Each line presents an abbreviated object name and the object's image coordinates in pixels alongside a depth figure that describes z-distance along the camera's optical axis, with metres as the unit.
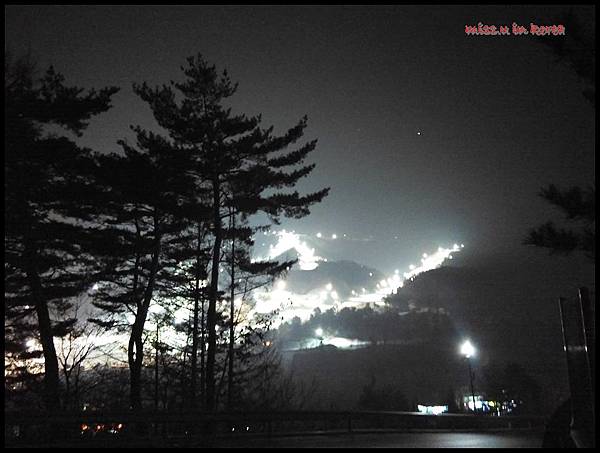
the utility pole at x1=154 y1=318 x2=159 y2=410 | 20.55
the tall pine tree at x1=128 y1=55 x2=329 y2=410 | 17.03
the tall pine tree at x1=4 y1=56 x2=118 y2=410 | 13.09
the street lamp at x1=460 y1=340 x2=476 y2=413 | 25.66
